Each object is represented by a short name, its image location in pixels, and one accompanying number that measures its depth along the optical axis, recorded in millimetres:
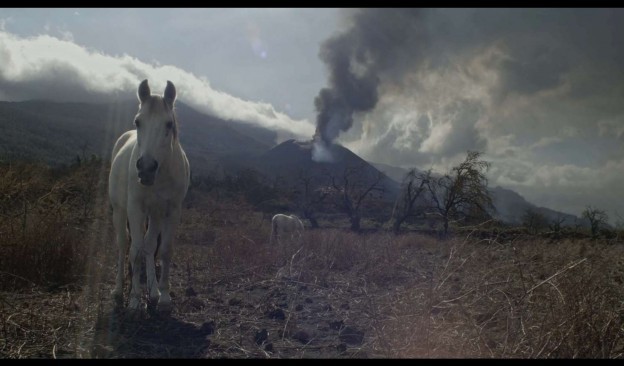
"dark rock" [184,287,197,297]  5914
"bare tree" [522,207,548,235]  32156
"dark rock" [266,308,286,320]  4855
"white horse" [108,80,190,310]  4746
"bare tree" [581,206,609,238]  22398
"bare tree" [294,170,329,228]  38800
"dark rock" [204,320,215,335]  4375
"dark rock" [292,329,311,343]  4121
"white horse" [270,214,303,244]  18953
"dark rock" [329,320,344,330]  4520
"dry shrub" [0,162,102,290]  5863
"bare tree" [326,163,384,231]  36844
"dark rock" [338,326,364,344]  4105
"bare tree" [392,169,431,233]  33438
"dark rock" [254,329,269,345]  4043
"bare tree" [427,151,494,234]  27688
